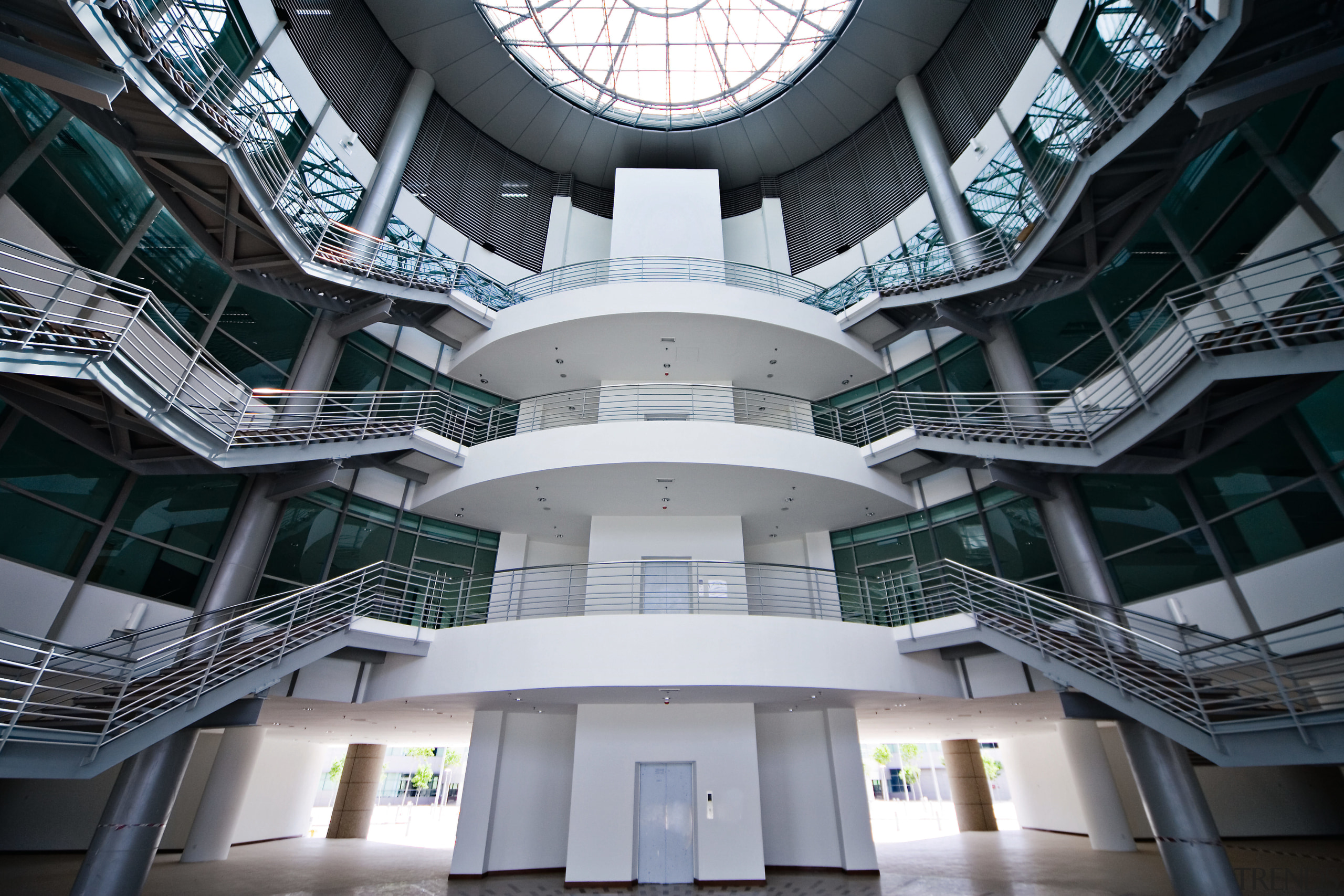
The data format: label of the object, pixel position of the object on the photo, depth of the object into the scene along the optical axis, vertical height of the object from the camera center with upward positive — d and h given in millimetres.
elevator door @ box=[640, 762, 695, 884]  12445 -591
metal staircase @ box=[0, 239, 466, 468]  7691 +6124
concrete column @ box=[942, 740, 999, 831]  22953 +155
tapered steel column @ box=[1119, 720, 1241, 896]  9062 -353
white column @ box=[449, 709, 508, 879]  13164 -108
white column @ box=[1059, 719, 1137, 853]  15469 -19
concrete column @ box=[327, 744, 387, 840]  22453 -55
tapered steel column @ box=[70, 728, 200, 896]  9180 -387
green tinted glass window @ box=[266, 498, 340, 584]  13219 +4821
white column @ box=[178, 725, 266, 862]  15672 -125
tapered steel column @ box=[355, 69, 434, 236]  17047 +16633
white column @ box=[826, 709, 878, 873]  13164 -46
